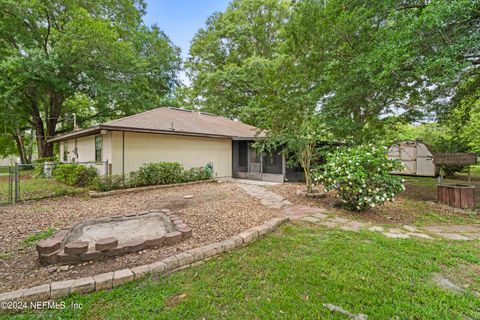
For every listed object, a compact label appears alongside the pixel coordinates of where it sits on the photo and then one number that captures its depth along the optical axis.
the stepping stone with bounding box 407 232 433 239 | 3.68
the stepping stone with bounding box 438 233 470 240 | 3.66
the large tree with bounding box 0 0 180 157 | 11.58
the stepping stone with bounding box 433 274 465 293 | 2.27
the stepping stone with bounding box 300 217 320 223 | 4.46
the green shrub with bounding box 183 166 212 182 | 9.53
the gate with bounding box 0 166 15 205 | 5.82
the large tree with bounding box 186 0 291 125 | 17.00
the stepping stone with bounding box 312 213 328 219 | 4.74
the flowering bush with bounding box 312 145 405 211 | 4.75
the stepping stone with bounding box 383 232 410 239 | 3.65
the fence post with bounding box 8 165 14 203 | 5.80
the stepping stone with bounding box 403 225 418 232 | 4.02
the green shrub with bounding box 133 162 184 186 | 8.20
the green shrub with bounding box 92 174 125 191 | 7.28
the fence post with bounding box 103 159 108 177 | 8.01
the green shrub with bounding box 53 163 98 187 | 8.28
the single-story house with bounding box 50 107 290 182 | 8.44
